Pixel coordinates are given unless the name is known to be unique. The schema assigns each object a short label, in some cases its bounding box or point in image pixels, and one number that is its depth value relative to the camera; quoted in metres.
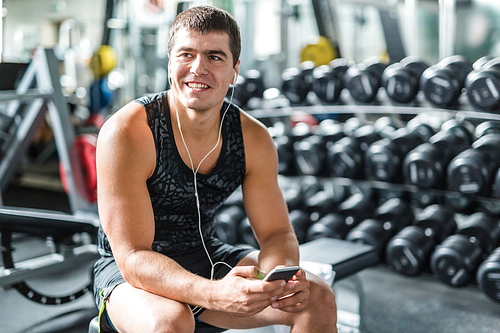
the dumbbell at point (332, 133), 3.03
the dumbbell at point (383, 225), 2.55
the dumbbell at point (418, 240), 2.39
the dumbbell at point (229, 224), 3.01
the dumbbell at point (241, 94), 3.34
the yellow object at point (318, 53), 4.02
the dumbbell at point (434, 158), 2.46
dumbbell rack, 2.43
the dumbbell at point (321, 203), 2.95
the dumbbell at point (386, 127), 2.84
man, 1.11
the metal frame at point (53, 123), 2.89
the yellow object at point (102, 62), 5.41
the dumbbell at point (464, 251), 2.22
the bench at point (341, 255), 1.82
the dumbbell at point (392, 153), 2.61
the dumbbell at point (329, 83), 2.91
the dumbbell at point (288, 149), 3.05
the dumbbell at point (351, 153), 2.79
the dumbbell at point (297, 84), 3.06
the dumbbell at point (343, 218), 2.71
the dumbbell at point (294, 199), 3.03
